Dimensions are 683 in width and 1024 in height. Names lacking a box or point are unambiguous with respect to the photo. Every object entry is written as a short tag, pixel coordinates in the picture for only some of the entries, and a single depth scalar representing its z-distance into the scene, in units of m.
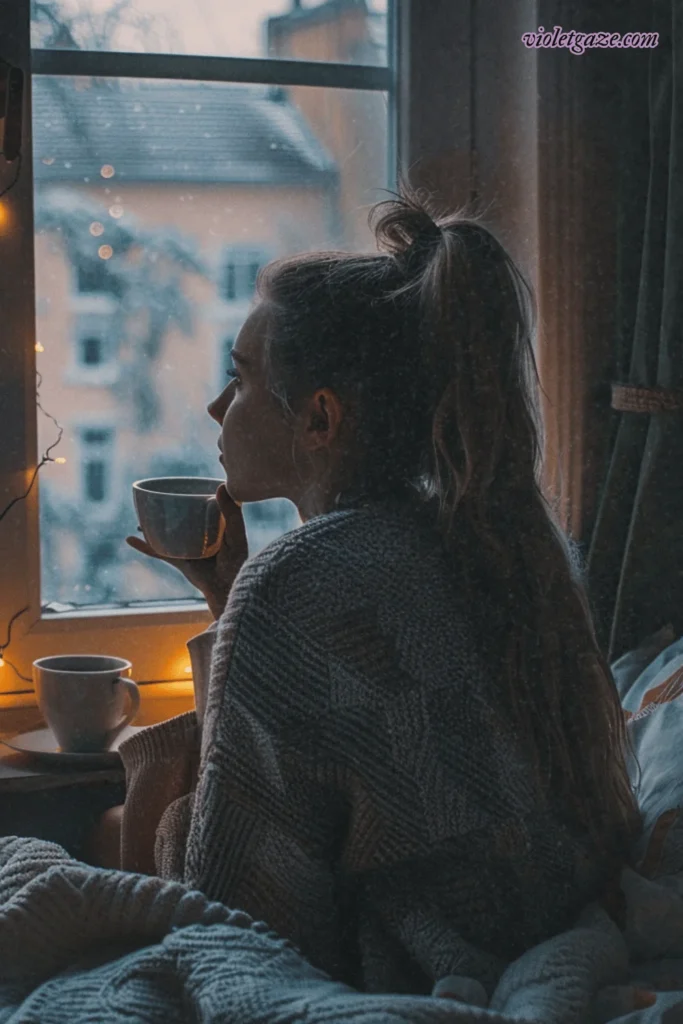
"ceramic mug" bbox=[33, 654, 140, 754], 1.23
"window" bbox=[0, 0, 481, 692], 1.36
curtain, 1.31
